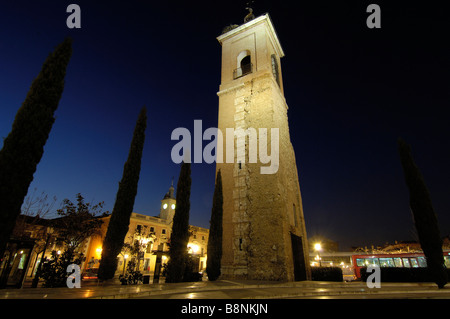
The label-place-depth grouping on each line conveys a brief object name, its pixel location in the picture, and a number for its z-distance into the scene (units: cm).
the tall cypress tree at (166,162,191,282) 980
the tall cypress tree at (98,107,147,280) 864
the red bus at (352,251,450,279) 1376
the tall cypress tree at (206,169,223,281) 1098
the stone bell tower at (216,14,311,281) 1095
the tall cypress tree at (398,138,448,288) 865
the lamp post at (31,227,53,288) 1011
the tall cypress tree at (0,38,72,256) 575
